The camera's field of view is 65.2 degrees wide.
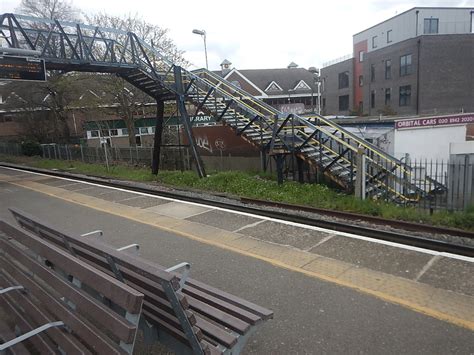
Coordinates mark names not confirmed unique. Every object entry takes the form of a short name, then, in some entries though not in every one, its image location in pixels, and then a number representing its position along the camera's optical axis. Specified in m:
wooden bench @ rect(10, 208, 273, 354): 2.41
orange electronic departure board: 11.34
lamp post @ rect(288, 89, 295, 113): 64.62
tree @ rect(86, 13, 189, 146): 21.93
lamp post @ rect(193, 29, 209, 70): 23.54
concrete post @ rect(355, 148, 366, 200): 9.50
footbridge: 10.82
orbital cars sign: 15.96
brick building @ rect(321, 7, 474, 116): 39.47
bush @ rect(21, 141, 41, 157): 32.12
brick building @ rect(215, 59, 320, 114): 64.69
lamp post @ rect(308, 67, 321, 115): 29.90
